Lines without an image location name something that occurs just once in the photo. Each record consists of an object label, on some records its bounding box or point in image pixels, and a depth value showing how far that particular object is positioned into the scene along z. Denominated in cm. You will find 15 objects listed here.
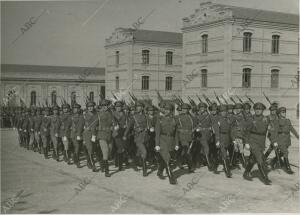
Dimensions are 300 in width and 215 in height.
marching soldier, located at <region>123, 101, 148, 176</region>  1040
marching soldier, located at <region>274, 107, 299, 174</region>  1067
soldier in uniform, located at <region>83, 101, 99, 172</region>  1055
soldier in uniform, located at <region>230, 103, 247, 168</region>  1005
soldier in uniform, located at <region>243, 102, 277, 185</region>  911
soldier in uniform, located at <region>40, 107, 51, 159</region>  1328
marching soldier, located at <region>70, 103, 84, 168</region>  1126
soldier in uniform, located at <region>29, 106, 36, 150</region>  1466
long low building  4165
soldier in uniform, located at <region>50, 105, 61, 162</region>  1256
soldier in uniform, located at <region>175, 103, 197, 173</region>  1041
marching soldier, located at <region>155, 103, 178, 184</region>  918
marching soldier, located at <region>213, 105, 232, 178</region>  1055
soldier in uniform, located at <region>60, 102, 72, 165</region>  1197
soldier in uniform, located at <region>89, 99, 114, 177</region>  1000
